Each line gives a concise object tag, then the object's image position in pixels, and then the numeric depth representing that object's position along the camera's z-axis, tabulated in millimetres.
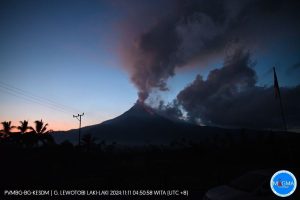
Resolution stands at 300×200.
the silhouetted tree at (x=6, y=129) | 47344
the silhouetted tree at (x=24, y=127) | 46475
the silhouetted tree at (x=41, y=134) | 47000
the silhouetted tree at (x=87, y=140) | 56344
